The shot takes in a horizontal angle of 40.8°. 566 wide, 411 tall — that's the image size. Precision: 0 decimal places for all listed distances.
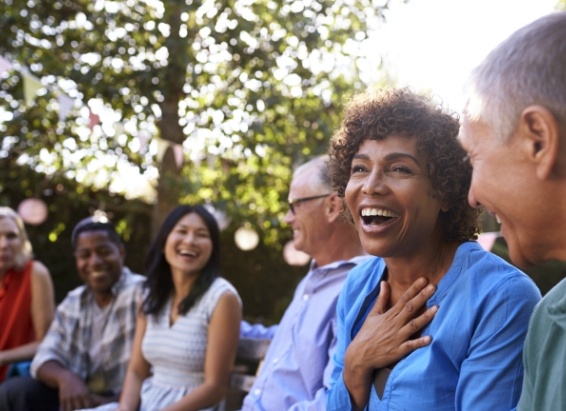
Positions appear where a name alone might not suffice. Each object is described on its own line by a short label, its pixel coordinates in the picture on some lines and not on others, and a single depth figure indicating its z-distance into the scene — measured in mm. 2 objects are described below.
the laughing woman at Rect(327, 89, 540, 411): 1782
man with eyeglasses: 2793
